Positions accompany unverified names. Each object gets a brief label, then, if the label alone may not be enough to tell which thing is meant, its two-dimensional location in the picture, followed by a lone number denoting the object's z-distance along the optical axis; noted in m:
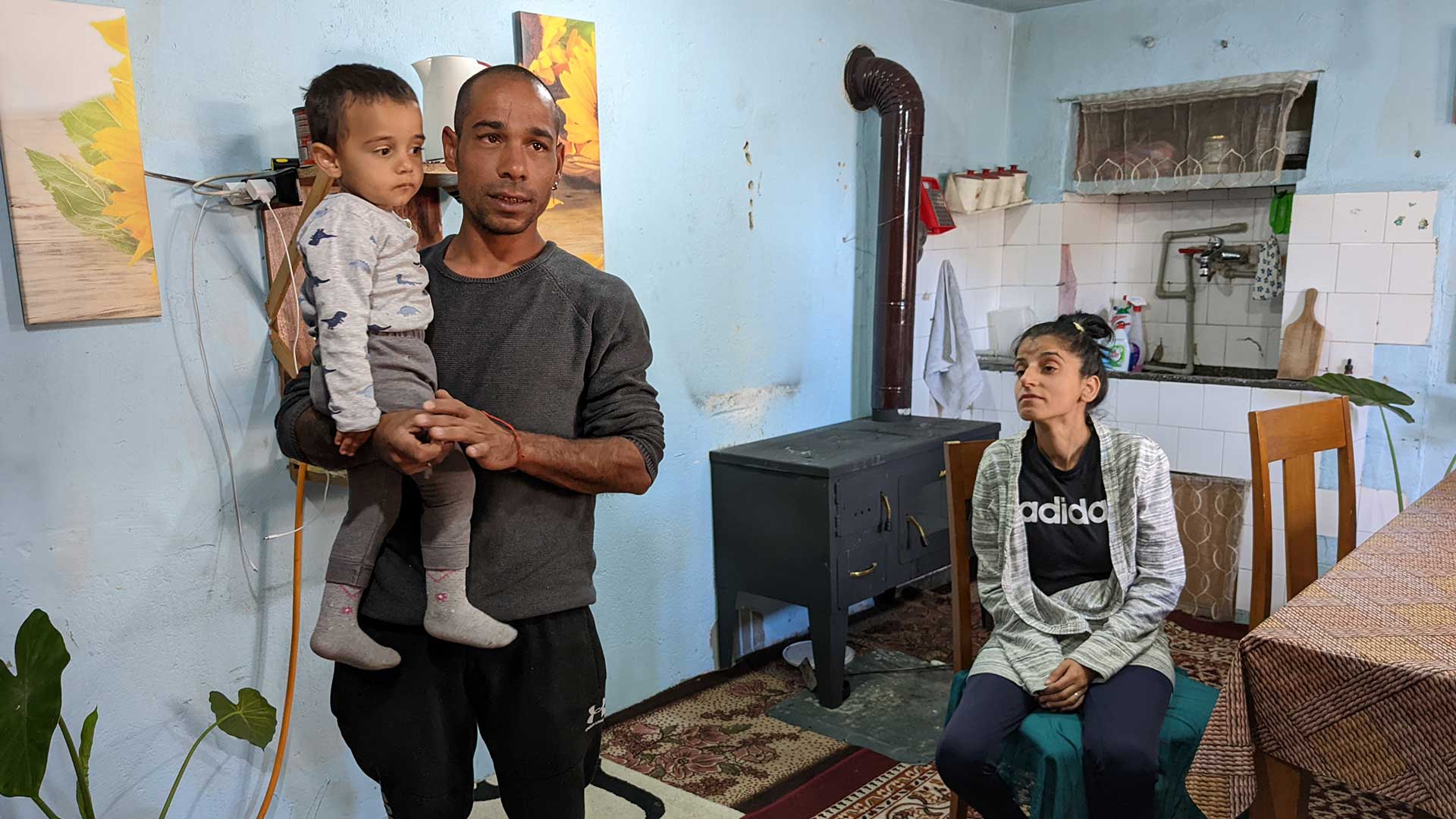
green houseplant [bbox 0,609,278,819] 1.56
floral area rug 2.52
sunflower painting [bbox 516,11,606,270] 2.56
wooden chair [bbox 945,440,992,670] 2.19
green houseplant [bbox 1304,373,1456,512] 2.89
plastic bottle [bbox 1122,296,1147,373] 4.30
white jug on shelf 2.14
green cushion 1.87
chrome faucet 4.23
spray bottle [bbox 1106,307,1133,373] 4.11
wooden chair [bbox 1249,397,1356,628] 2.18
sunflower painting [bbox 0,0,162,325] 1.77
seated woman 1.89
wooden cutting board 3.66
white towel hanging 3.98
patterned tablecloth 1.31
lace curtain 3.79
